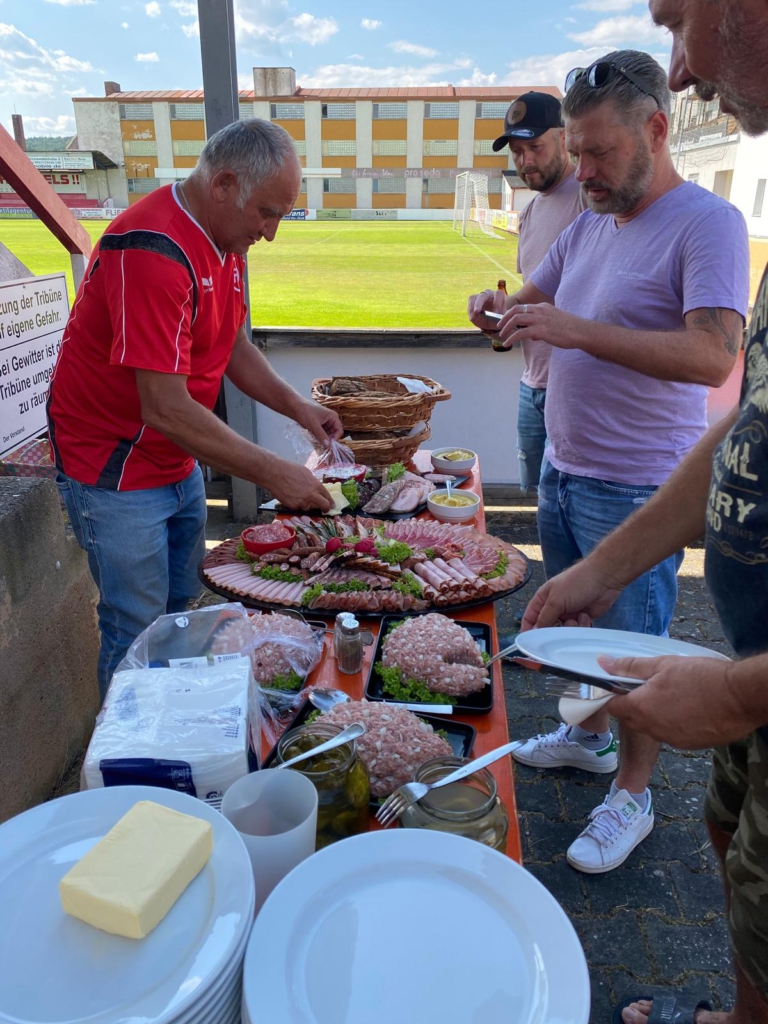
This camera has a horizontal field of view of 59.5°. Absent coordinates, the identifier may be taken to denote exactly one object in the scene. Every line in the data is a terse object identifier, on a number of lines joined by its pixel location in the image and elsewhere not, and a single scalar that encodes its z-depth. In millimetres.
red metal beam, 3877
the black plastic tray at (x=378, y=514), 3081
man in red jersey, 2369
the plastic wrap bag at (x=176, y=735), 1182
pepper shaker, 1921
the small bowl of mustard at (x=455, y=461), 3818
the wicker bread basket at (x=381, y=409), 3441
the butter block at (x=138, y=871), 874
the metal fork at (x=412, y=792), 1210
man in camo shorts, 1230
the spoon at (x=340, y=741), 1234
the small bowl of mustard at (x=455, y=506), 3152
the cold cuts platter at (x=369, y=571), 2305
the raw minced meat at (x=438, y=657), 1784
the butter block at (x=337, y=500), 2977
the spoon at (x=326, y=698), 1673
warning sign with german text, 3621
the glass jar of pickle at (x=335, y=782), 1231
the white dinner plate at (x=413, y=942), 869
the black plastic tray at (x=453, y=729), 1584
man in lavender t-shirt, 2371
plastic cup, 1064
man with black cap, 3932
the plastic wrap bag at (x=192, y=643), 1515
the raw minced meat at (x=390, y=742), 1412
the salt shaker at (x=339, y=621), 1943
